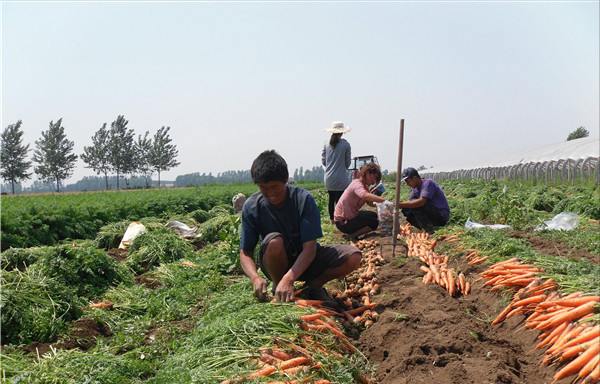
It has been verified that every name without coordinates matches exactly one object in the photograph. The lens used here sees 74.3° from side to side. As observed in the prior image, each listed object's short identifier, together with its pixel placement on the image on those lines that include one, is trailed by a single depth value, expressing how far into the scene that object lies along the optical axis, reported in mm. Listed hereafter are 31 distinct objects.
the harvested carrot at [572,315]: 2508
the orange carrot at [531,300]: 3086
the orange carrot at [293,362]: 2350
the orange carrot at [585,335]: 2289
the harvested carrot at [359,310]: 3797
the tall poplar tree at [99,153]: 61875
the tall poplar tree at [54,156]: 55844
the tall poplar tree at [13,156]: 48569
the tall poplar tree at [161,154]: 70500
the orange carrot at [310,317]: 2900
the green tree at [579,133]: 49850
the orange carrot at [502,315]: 3320
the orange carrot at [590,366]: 2144
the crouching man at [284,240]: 3301
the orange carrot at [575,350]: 2270
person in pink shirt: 6668
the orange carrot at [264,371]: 2184
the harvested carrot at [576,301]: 2520
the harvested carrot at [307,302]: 3230
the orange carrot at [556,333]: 2586
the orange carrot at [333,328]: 2980
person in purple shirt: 7000
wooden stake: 5539
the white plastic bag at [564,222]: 6880
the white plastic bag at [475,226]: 6703
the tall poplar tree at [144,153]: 68250
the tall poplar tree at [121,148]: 63344
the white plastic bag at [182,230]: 8273
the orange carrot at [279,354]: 2465
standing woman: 8148
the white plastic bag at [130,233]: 7776
